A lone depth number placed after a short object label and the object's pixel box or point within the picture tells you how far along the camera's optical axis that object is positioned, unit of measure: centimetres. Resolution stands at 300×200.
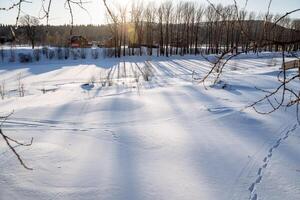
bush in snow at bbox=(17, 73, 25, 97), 1276
